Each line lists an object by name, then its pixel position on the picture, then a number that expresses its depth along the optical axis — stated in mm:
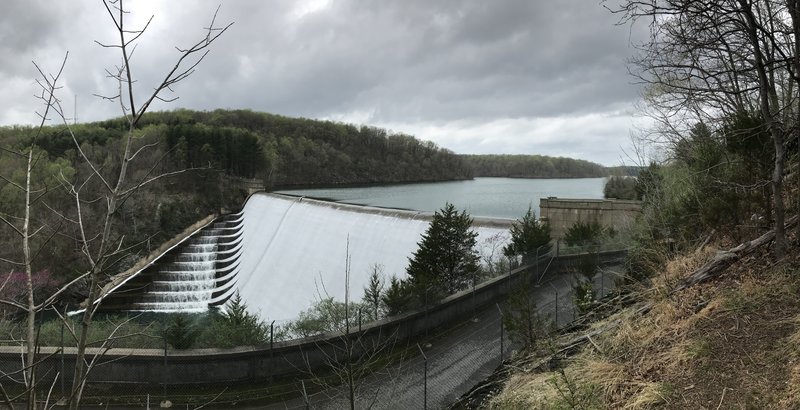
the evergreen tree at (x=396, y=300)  12836
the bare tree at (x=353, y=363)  9641
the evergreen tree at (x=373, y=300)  13171
